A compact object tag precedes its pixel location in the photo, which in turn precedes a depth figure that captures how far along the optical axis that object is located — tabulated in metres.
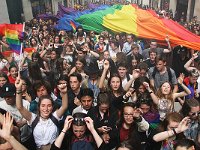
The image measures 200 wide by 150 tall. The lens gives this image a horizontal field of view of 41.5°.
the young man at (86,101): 4.06
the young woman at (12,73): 5.67
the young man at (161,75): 5.45
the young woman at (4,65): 6.65
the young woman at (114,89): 4.40
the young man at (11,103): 4.05
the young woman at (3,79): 5.06
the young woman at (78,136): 3.17
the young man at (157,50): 7.07
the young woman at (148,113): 4.20
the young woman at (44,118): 3.51
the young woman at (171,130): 3.21
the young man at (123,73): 5.32
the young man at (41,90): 4.58
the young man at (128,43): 8.32
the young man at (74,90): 4.57
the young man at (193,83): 5.28
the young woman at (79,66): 6.02
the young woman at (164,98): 4.39
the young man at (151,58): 6.46
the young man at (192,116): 3.71
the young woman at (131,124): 3.58
